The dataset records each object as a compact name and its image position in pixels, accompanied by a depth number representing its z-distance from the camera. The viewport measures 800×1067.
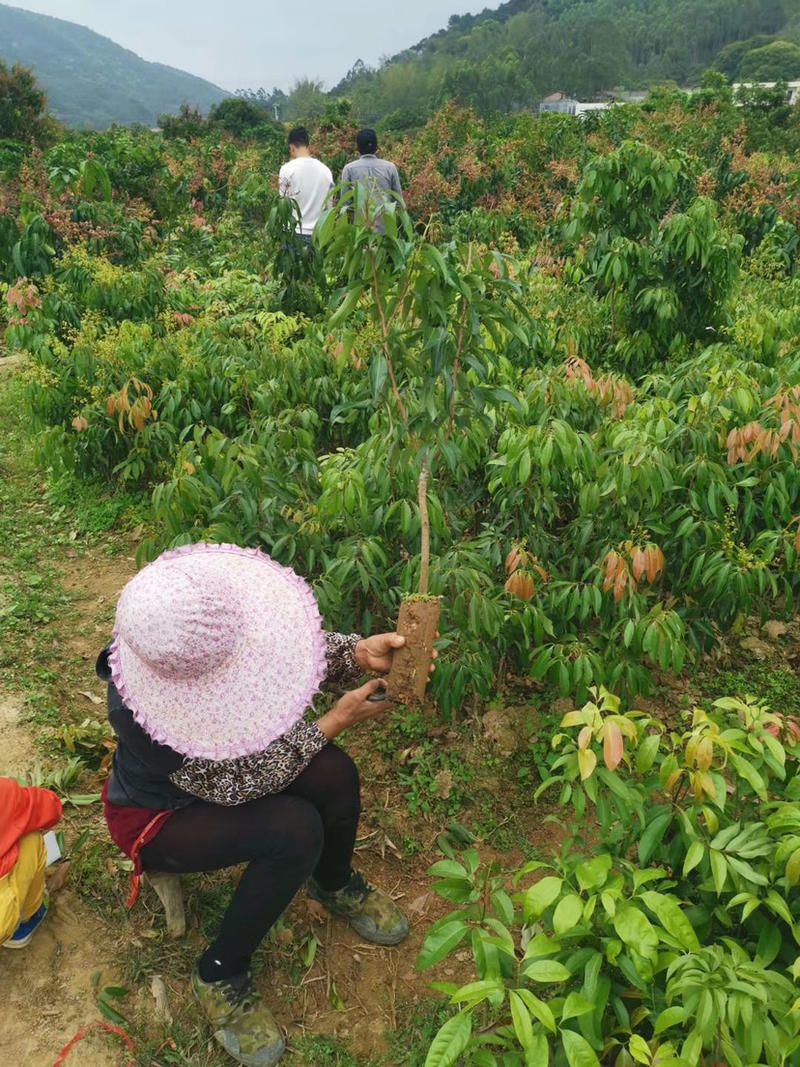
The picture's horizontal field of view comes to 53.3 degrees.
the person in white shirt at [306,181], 5.20
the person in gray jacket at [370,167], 5.07
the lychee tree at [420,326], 1.58
